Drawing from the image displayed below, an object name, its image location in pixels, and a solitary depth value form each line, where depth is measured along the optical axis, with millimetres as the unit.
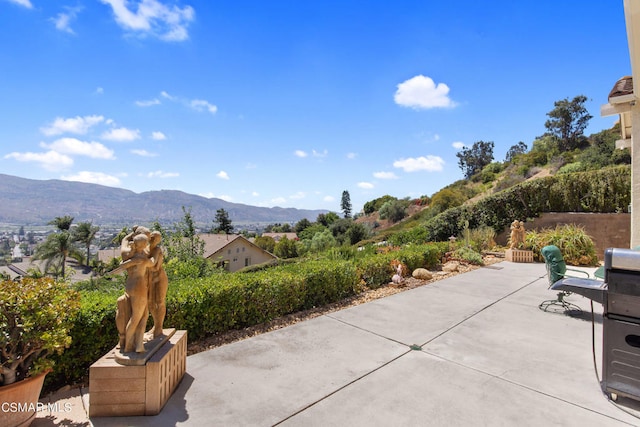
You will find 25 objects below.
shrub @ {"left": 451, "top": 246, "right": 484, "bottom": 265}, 9359
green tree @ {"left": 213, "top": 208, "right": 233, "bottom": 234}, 55219
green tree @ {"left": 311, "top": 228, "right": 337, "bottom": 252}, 36938
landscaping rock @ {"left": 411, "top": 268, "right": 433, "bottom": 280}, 7547
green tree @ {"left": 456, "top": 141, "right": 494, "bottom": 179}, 58103
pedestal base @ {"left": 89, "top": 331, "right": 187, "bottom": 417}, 2424
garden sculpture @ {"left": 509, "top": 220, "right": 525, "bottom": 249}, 10156
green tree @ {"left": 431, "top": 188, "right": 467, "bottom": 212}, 26672
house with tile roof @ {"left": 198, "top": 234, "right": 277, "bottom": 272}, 30755
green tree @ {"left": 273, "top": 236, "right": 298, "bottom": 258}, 41594
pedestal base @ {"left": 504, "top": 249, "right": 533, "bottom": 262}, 9844
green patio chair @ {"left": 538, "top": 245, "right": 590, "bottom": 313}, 4930
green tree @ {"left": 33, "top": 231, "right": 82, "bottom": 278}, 30625
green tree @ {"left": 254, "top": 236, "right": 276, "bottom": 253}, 44812
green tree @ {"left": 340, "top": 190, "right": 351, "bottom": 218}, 78188
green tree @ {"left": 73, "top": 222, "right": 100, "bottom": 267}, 38000
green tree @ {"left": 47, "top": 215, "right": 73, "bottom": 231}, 36562
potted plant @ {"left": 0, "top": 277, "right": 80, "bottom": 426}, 2162
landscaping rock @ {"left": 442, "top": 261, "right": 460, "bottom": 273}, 8422
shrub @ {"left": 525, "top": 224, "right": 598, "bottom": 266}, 9359
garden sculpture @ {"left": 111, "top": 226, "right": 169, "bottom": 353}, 2471
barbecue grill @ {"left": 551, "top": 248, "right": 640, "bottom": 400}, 2465
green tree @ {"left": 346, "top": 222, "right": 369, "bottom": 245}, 36438
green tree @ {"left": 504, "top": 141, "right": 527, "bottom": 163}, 55531
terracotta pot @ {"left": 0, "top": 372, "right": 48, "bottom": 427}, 2107
